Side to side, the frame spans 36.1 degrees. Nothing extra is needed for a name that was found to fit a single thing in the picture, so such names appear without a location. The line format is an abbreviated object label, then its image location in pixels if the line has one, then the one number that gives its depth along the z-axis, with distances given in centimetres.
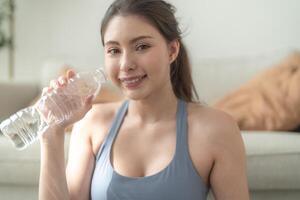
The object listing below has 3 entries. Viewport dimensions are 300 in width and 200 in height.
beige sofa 147
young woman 101
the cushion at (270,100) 182
